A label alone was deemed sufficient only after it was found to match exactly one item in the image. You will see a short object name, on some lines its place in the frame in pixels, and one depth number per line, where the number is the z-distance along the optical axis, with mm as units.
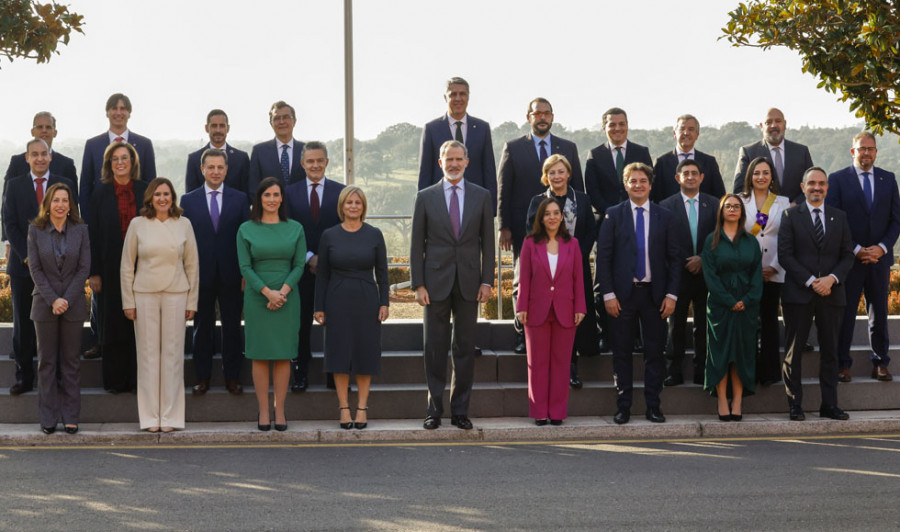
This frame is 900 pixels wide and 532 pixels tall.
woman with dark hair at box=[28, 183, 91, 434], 8258
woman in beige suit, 8367
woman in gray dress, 8406
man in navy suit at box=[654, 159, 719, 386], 9055
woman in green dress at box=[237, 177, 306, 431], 8352
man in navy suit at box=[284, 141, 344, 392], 8922
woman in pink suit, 8594
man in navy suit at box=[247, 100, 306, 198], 9305
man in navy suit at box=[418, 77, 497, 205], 9344
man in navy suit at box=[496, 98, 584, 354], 9375
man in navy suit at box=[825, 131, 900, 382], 9320
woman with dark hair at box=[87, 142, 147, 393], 8734
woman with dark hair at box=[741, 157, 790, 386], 9102
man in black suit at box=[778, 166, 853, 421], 8805
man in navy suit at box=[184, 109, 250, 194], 9406
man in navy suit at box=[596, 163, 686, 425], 8680
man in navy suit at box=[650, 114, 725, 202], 9516
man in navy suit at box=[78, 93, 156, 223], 9227
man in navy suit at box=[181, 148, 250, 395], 8758
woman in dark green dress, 8695
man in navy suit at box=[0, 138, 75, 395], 8875
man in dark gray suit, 8516
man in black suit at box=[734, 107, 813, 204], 9531
